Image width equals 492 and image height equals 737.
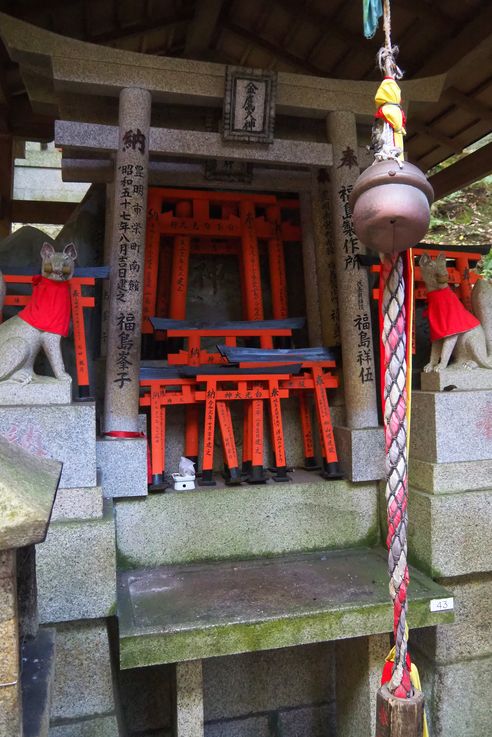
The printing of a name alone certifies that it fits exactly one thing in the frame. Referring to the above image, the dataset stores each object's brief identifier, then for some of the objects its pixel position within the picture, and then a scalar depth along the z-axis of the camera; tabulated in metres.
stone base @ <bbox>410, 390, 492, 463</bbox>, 3.76
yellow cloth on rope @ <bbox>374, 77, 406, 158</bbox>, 1.52
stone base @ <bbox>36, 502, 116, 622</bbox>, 3.05
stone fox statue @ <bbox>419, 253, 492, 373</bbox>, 4.06
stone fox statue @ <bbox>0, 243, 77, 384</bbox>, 3.46
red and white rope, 1.56
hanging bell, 1.38
